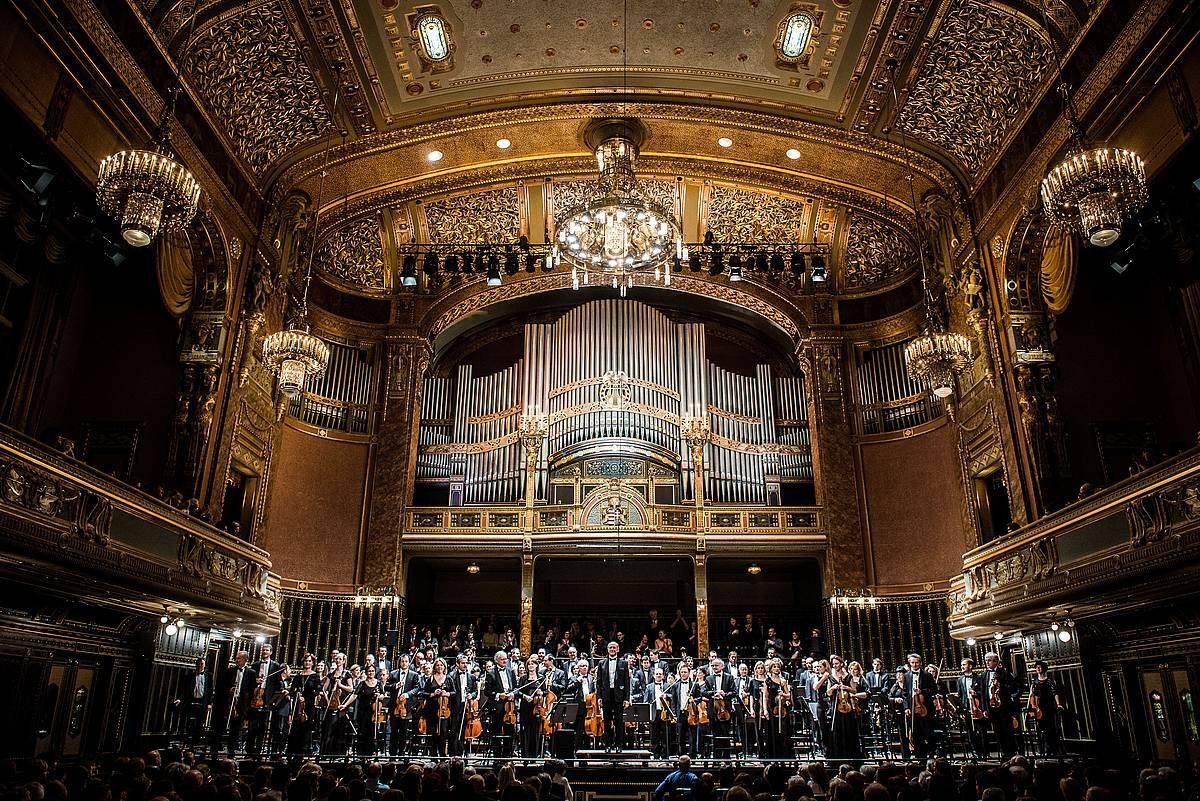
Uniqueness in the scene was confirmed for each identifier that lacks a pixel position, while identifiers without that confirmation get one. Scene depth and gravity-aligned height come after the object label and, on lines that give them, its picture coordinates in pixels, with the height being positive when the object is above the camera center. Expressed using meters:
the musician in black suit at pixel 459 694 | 9.93 -0.04
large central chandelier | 9.62 +5.30
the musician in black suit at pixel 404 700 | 9.91 -0.14
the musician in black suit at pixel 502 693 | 9.91 -0.03
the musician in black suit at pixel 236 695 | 9.72 -0.06
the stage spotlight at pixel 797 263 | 13.95 +6.93
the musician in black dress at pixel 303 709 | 9.54 -0.21
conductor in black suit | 10.14 +0.05
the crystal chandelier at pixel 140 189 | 7.25 +4.26
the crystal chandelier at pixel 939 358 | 10.60 +4.13
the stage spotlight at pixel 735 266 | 13.73 +6.80
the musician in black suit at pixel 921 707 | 9.62 -0.16
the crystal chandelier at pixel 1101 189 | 7.09 +4.20
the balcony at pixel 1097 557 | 7.05 +1.30
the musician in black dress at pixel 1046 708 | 8.66 -0.17
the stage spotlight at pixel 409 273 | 13.67 +6.65
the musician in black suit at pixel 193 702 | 9.62 -0.14
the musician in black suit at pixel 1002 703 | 9.09 -0.13
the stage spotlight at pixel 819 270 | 13.75 +6.74
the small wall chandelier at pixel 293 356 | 10.59 +4.14
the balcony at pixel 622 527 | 14.11 +2.70
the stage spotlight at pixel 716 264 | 13.76 +6.83
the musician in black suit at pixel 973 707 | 9.34 -0.18
